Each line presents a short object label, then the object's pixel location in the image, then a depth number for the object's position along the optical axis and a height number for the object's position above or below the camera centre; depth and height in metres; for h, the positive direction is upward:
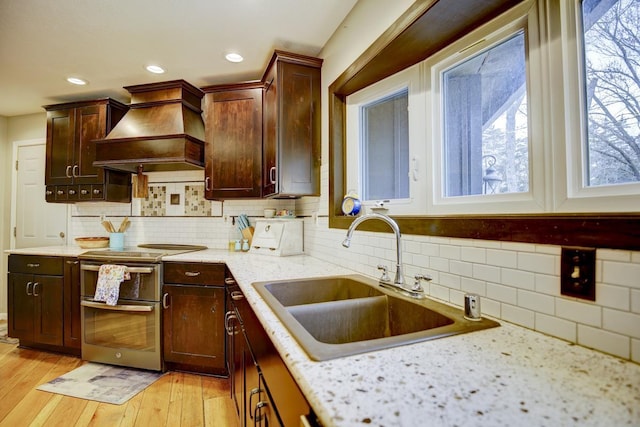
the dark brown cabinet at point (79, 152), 2.80 +0.69
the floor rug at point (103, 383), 1.97 -1.18
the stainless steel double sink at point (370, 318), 0.79 -0.33
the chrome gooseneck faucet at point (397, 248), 1.17 -0.12
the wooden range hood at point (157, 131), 2.42 +0.77
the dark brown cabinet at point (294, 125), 2.06 +0.69
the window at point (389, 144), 1.39 +0.43
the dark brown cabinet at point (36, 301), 2.53 -0.71
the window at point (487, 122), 0.99 +0.38
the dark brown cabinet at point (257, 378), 0.67 -0.51
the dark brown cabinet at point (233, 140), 2.42 +0.68
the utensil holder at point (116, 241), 2.87 -0.19
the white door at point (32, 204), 3.34 +0.21
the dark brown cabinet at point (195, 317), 2.14 -0.72
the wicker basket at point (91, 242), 2.85 -0.20
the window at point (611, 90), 0.73 +0.34
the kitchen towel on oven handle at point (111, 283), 2.23 -0.48
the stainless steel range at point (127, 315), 2.23 -0.75
